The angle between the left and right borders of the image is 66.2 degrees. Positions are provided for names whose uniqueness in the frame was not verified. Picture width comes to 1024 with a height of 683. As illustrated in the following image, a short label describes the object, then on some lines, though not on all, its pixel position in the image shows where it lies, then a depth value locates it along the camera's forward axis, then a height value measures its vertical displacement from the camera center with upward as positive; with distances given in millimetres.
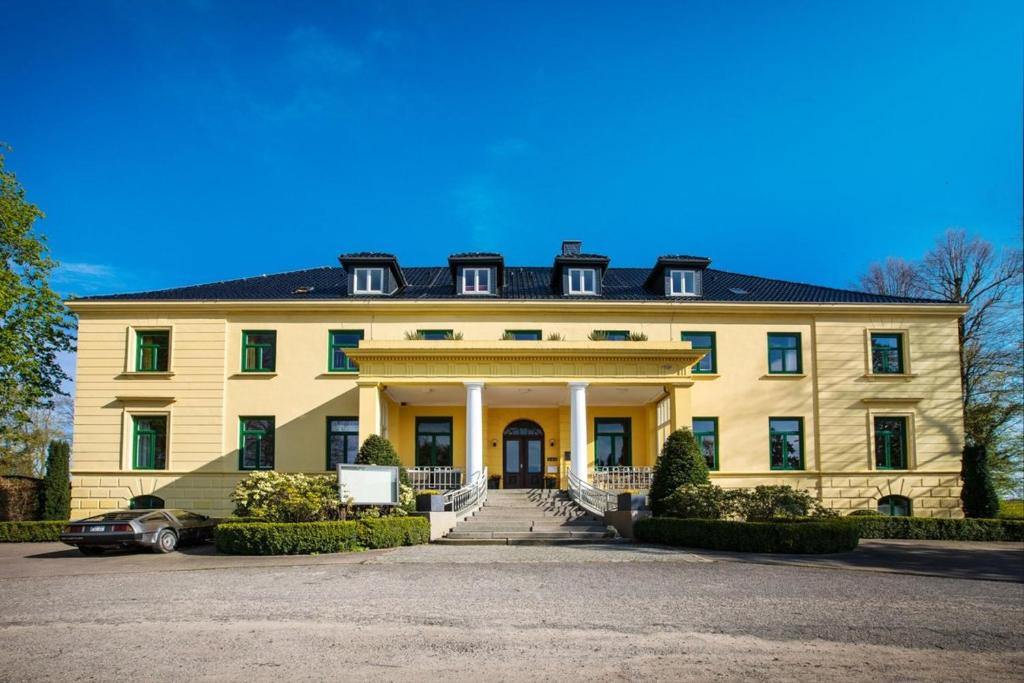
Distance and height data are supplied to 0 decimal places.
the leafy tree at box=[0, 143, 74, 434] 30688 +4727
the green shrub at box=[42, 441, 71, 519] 25312 -1704
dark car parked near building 18016 -2315
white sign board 19138 -1280
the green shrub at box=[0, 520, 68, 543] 23531 -2978
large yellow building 27250 +1435
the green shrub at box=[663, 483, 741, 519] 19734 -1777
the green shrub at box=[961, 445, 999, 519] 25312 -1772
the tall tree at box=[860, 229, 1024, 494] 34719 +2517
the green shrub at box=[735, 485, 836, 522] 19625 -1804
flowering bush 18812 -1616
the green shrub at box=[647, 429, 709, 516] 21359 -1025
